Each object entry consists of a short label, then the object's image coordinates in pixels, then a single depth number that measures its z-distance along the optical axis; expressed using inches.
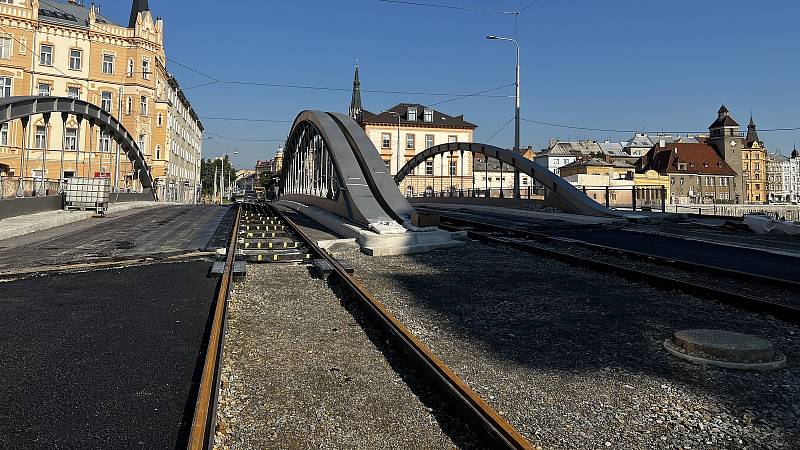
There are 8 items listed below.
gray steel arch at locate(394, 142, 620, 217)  882.4
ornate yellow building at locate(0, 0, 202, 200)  1690.1
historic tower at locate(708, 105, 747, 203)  3882.9
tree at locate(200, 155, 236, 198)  4205.2
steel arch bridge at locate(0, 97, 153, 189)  782.2
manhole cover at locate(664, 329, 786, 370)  171.9
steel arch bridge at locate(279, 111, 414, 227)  565.8
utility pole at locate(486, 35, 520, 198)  1109.1
